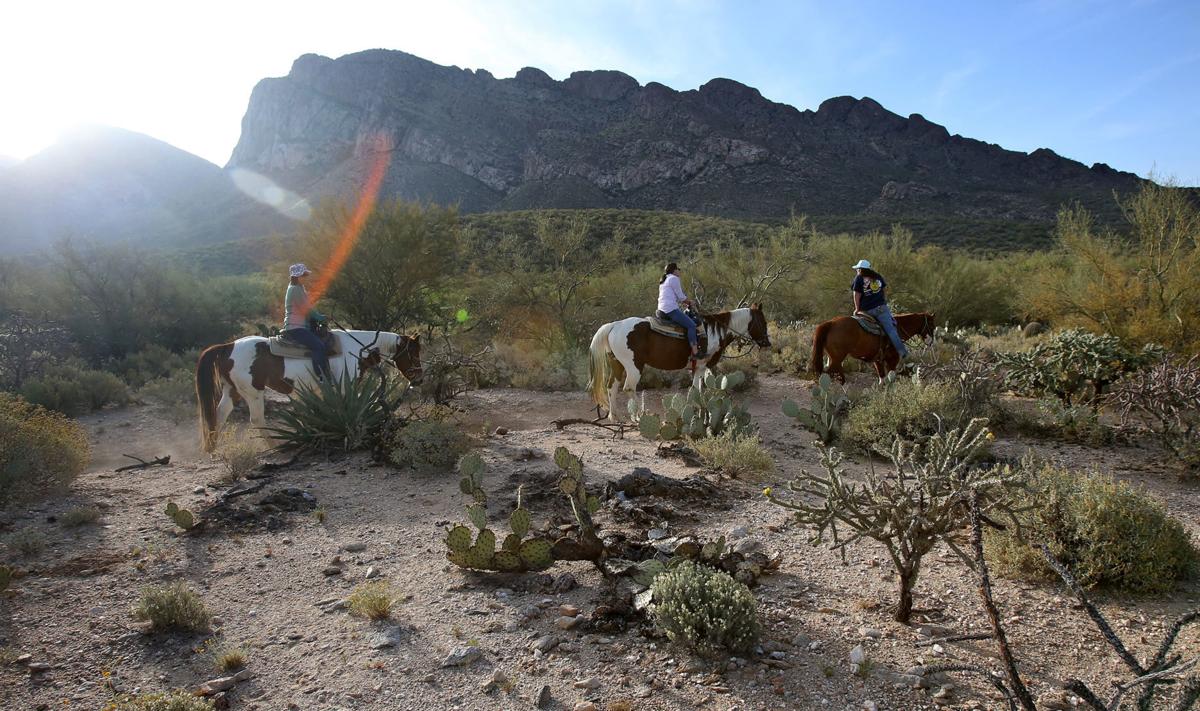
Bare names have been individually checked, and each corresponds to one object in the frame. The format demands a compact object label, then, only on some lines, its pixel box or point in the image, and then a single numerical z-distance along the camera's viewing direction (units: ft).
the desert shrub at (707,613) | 10.50
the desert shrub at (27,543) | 15.67
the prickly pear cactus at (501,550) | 13.84
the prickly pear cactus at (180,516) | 17.08
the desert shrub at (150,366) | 45.09
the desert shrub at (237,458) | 22.22
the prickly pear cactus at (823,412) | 25.31
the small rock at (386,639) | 11.51
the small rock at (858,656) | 10.27
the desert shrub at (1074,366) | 28.89
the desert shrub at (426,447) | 22.49
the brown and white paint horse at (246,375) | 26.94
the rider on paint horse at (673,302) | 30.17
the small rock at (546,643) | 11.21
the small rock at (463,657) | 10.89
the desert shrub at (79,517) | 17.56
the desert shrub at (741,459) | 20.49
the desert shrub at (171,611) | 12.17
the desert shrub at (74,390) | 36.60
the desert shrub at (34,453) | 19.17
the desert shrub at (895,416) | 23.30
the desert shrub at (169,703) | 8.94
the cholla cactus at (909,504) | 9.88
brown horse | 32.96
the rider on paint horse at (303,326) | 26.86
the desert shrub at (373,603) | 12.40
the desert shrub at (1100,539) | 12.37
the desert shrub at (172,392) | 38.45
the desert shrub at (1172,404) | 20.29
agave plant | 24.77
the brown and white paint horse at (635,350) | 31.07
